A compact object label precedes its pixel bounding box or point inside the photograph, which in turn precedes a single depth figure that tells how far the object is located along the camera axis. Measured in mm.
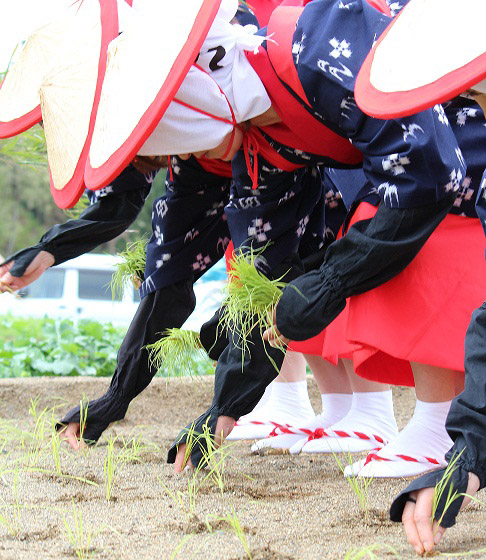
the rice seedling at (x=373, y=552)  4305
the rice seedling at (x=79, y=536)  4434
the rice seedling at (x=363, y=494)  4628
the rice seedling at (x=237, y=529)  4409
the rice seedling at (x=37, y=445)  5049
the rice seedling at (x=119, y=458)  4791
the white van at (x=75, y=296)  16120
